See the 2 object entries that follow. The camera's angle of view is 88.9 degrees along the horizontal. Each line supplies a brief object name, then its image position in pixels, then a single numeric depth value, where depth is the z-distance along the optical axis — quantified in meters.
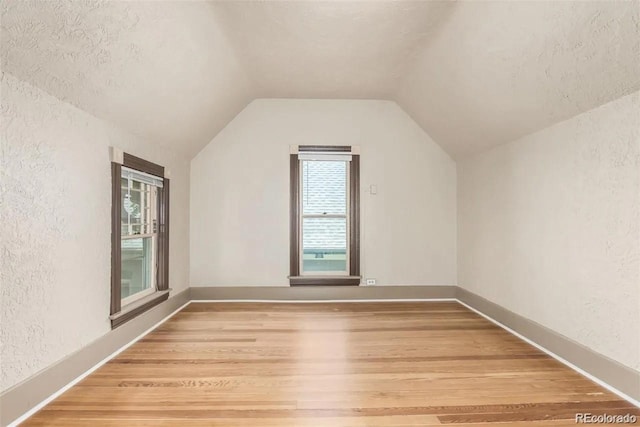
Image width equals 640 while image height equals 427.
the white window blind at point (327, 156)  4.50
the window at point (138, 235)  2.75
